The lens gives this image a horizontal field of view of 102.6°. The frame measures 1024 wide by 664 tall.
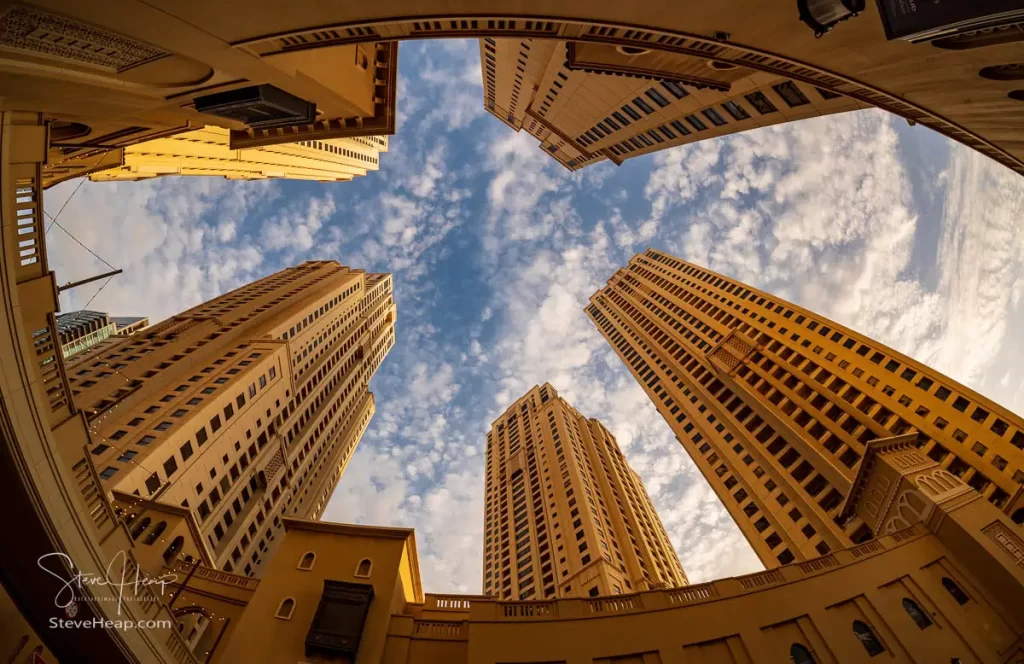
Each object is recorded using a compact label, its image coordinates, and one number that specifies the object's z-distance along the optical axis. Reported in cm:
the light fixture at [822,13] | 840
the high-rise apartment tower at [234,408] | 3512
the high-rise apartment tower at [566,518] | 5372
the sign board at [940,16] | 552
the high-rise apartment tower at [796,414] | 3472
